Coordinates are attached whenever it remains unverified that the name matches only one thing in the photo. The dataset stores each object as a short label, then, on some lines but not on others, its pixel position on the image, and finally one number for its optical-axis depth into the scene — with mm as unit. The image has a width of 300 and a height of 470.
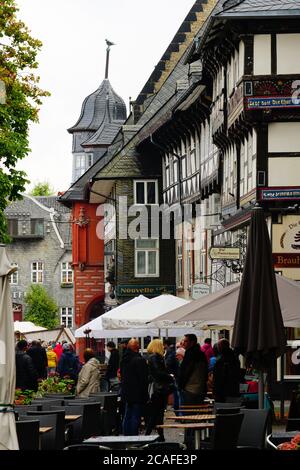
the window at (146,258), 64562
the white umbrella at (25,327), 56425
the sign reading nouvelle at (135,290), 64250
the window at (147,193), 65812
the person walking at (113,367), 35750
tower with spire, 96125
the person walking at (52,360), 51000
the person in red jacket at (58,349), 58475
